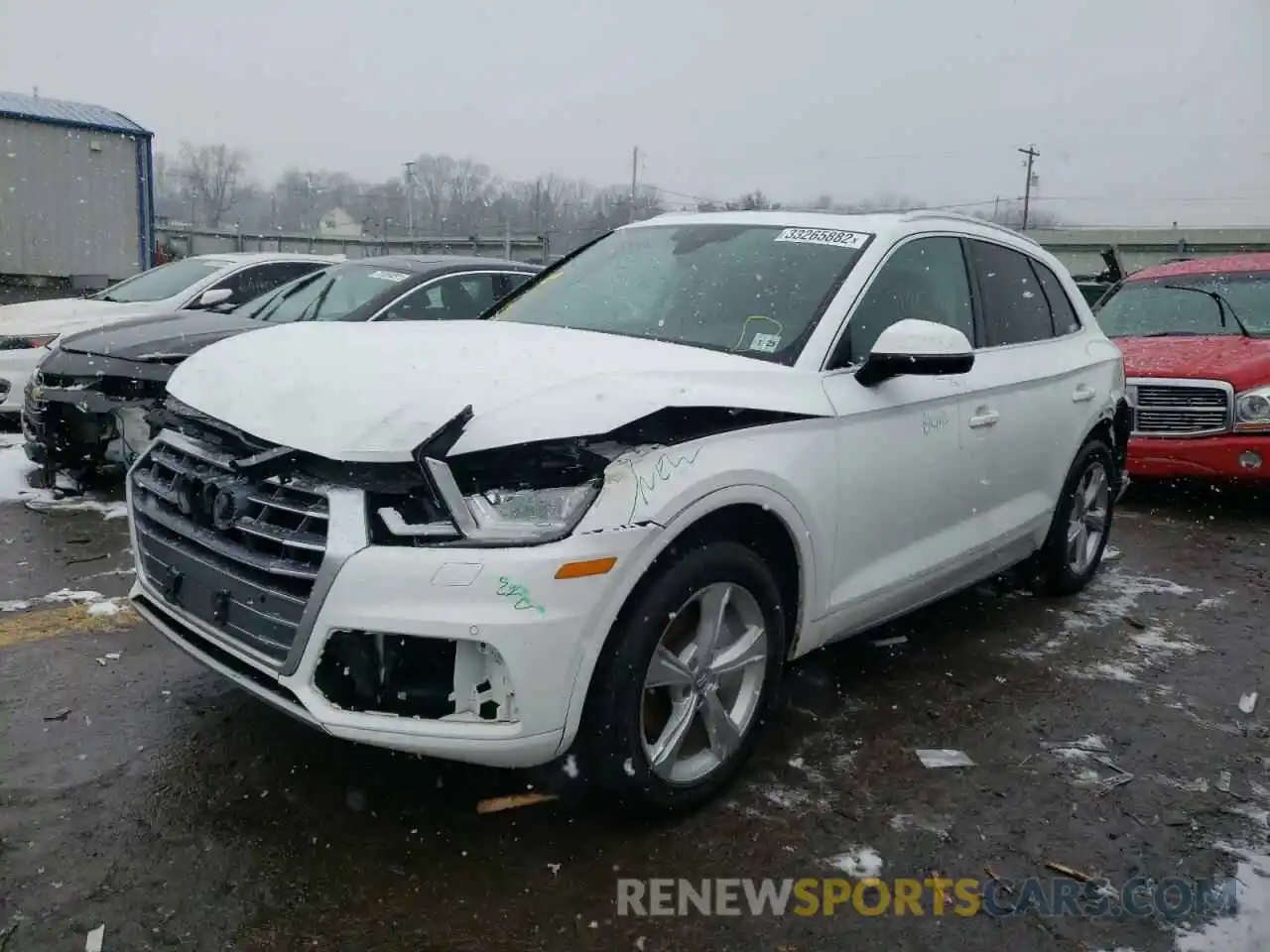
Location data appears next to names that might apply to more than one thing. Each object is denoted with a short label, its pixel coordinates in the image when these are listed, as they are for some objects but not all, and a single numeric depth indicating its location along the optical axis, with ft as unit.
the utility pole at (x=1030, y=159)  193.98
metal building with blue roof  61.36
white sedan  25.59
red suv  22.11
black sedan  18.30
